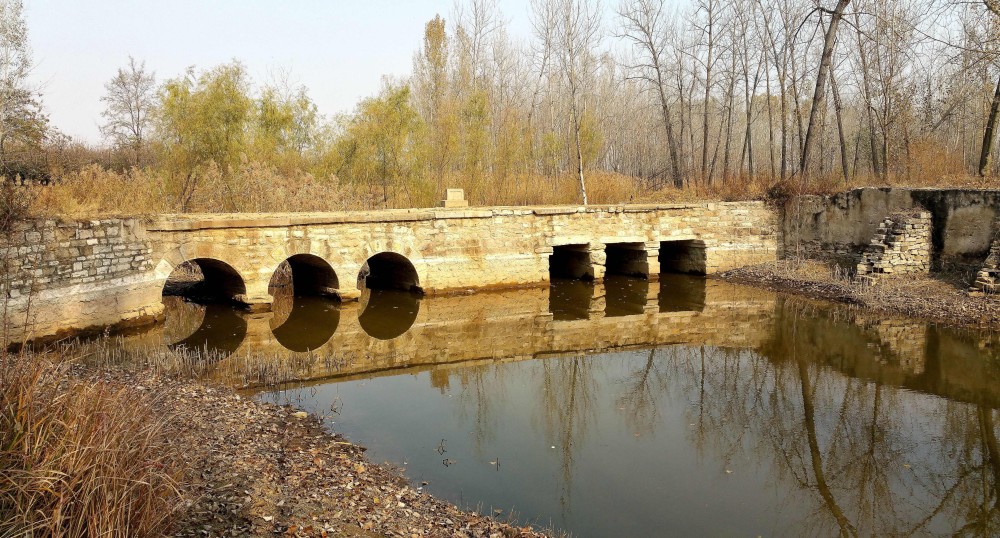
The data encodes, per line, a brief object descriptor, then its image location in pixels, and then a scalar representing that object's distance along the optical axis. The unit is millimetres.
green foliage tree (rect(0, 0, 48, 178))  17188
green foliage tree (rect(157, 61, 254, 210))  17969
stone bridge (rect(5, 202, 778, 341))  10875
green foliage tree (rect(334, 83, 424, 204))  19250
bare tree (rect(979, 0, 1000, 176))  16000
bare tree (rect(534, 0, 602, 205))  19281
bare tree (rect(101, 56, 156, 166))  30156
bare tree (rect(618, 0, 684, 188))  23203
